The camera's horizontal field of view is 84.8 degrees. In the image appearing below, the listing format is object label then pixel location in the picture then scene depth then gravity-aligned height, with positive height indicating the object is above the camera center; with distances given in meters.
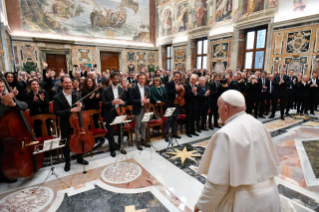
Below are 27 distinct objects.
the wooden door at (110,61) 15.23 +1.31
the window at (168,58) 16.80 +1.65
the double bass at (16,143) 2.72 -1.07
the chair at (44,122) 3.72 -0.99
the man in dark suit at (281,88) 6.81 -0.55
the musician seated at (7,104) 2.71 -0.44
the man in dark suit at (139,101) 4.36 -0.62
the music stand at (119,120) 3.36 -0.84
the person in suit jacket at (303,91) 7.30 -0.73
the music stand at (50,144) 2.68 -1.05
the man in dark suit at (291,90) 7.40 -0.70
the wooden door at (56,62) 12.80 +1.06
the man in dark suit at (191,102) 5.04 -0.79
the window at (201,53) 13.54 +1.72
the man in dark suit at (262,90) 7.01 -0.64
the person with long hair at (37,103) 3.91 -0.59
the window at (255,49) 10.05 +1.51
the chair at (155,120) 4.80 -1.25
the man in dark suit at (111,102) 4.02 -0.59
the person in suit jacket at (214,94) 5.77 -0.64
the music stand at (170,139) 4.14 -1.78
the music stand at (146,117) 3.81 -0.90
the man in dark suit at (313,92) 7.19 -0.77
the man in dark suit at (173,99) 4.90 -0.68
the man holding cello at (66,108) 3.33 -0.60
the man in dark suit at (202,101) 5.31 -0.85
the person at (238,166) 1.22 -0.66
